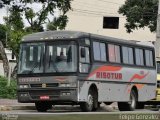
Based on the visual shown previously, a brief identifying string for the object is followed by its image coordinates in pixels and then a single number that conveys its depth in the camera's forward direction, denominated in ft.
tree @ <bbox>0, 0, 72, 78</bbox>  101.50
